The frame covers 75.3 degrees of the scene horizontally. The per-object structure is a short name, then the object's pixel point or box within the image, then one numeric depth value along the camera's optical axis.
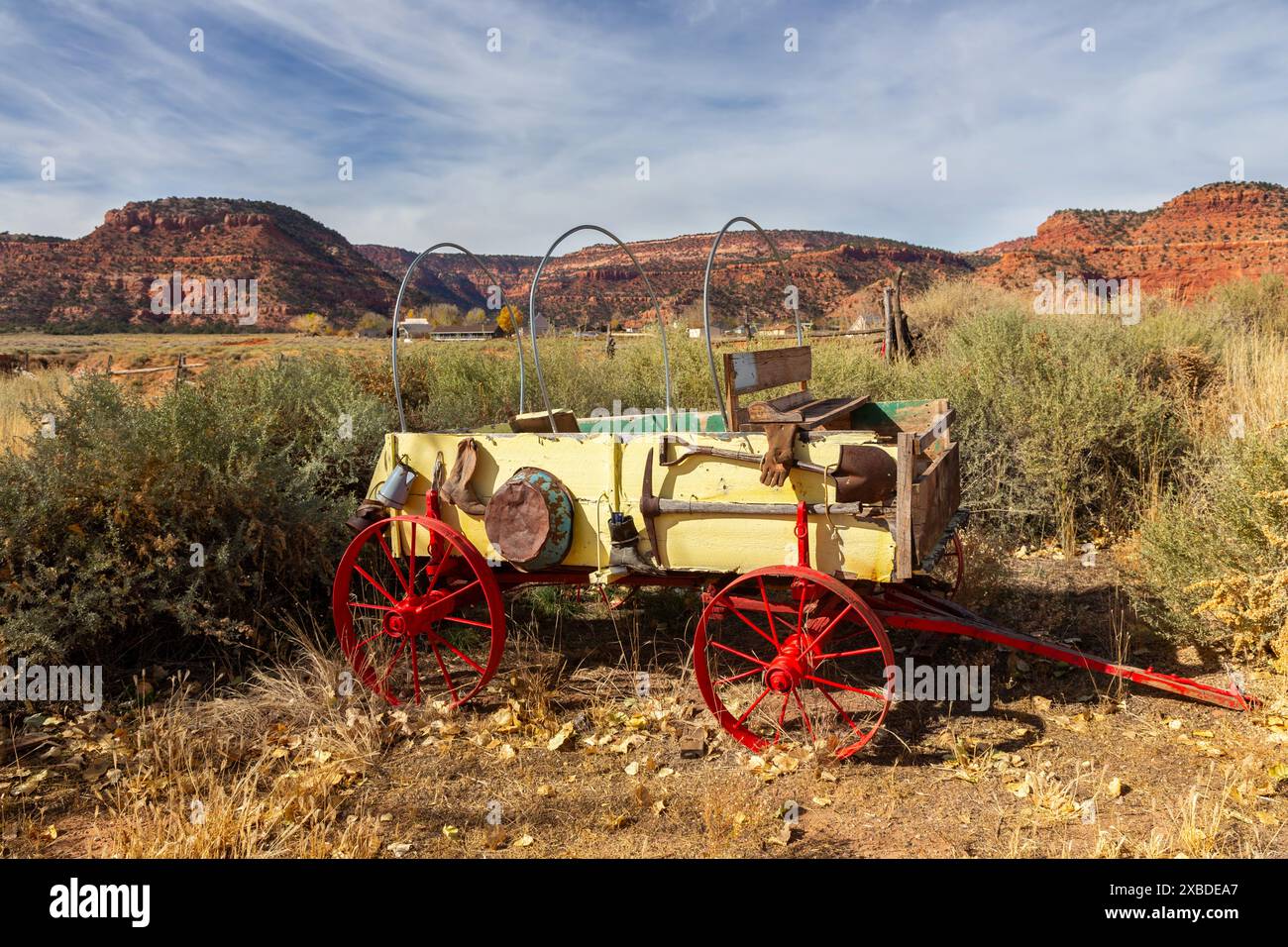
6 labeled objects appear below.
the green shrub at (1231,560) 3.78
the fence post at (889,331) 11.08
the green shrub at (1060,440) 6.16
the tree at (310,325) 37.72
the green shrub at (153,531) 3.98
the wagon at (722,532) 3.15
